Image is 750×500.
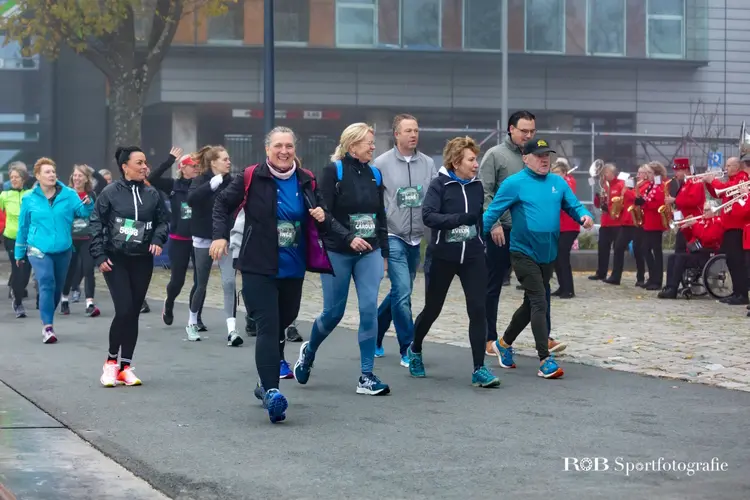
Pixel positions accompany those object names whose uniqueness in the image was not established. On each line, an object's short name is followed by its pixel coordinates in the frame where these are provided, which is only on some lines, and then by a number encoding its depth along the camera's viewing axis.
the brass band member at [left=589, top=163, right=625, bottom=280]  19.81
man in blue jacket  9.63
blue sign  30.88
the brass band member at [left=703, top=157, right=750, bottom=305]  15.91
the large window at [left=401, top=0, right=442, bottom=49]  42.12
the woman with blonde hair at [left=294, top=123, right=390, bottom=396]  8.82
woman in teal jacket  12.80
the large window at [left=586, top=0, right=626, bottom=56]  43.22
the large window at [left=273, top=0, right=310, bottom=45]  41.66
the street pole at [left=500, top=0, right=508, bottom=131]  32.03
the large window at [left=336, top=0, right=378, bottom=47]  41.66
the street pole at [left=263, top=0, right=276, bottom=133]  19.69
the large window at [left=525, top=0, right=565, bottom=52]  42.91
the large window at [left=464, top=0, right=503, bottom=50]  42.72
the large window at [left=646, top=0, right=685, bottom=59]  43.59
